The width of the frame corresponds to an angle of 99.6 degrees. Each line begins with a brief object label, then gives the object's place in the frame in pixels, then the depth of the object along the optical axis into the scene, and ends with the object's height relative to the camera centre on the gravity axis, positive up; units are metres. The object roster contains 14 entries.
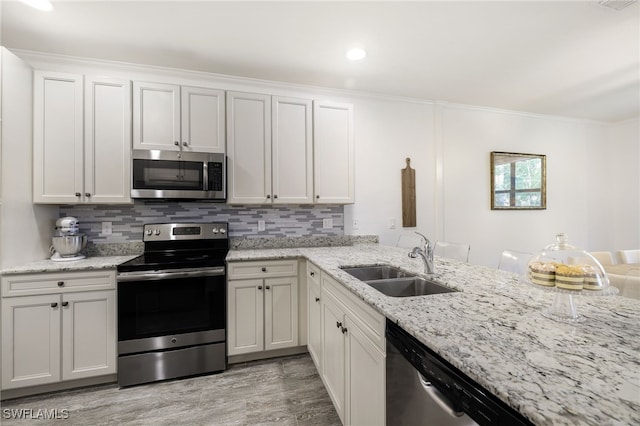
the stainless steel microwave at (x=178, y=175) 2.19 +0.34
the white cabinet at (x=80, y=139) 2.09 +0.61
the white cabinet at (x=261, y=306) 2.23 -0.78
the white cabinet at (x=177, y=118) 2.26 +0.84
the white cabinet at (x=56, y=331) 1.84 -0.82
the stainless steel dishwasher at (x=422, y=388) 0.68 -0.59
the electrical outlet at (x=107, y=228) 2.43 -0.11
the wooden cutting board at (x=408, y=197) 3.22 +0.21
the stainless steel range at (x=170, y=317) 1.98 -0.78
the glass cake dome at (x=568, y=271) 0.86 -0.19
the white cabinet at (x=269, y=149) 2.46 +0.62
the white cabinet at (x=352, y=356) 1.11 -0.70
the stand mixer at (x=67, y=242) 2.11 -0.21
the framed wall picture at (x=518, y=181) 3.59 +0.45
